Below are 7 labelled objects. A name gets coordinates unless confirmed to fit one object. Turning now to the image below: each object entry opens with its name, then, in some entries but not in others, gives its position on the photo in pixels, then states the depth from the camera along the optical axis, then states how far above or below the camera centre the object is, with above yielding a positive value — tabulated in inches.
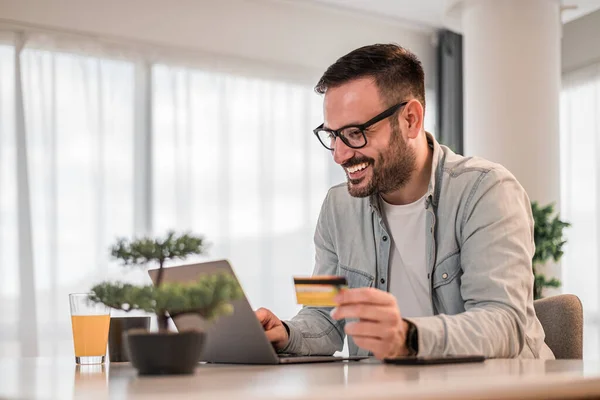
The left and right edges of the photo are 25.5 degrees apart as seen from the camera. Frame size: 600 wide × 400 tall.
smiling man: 88.9 -3.2
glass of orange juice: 83.2 -9.7
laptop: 79.9 -9.8
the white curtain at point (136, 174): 221.1 +3.2
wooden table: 59.7 -9.0
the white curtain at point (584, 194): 257.0 -3.0
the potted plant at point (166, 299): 65.7 -5.4
